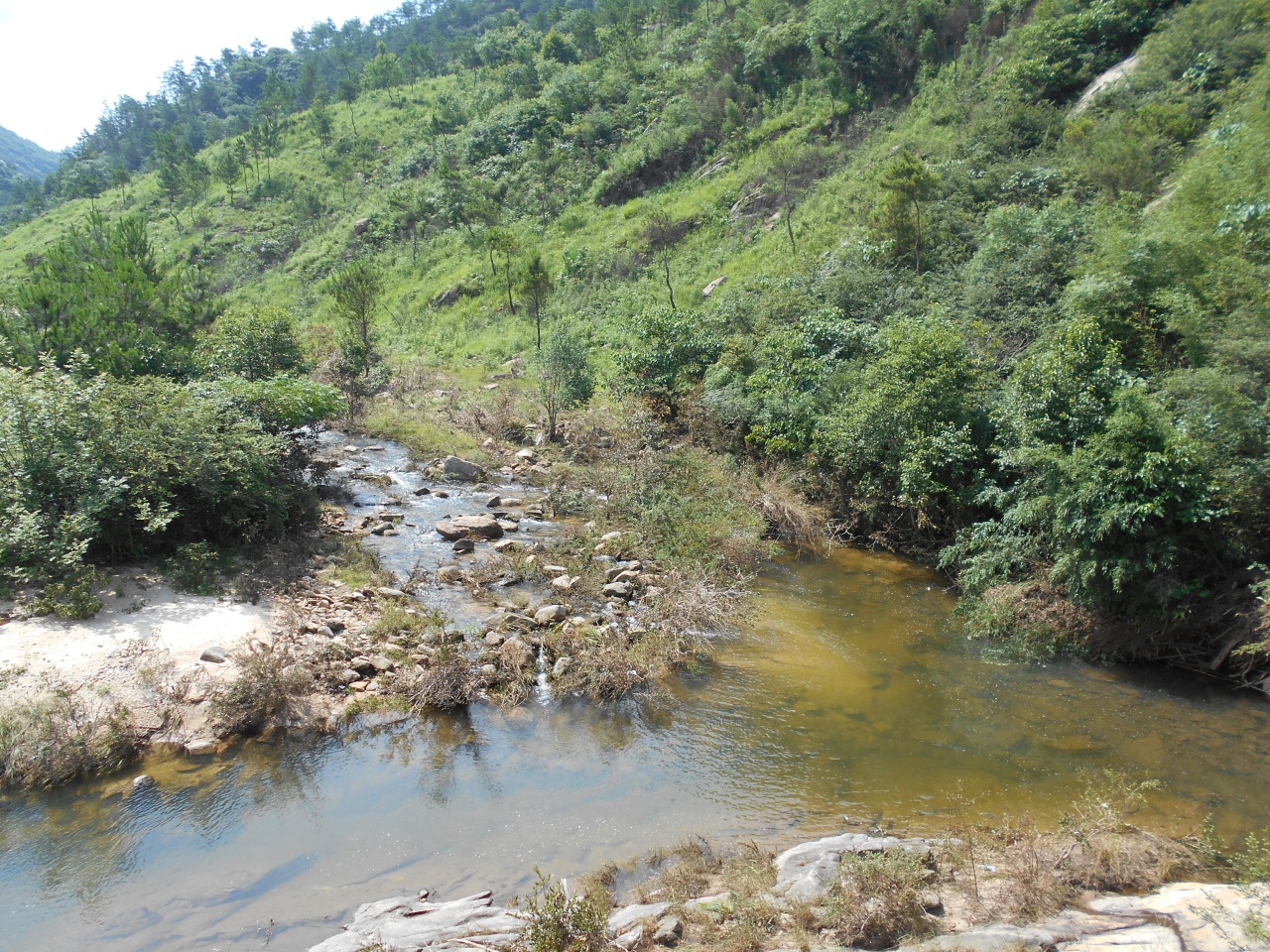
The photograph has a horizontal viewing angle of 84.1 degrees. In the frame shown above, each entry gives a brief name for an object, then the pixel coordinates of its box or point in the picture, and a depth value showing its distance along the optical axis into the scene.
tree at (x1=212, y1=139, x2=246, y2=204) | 69.81
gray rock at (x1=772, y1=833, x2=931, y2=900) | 6.75
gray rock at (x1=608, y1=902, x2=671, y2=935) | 6.39
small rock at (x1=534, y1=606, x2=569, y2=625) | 12.48
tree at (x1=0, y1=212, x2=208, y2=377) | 16.34
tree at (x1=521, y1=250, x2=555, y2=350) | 36.06
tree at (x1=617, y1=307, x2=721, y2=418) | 23.36
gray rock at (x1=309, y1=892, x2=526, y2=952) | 6.23
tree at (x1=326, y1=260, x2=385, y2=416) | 29.81
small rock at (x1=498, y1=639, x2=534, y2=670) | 10.99
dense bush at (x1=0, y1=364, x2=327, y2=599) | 11.68
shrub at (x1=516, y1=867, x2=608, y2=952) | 5.92
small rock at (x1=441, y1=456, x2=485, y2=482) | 21.48
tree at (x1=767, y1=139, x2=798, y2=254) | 35.83
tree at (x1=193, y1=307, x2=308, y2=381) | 21.23
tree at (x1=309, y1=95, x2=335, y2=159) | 76.25
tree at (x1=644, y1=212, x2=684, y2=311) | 40.84
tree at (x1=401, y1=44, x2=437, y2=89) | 89.94
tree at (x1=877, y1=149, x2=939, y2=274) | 24.12
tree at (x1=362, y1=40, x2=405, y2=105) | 88.00
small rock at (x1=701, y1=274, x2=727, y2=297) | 33.75
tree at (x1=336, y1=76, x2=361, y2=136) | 87.75
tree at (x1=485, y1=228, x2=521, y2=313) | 41.06
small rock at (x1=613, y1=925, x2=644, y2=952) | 6.04
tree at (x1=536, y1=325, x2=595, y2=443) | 24.97
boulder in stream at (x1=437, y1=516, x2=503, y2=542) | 16.64
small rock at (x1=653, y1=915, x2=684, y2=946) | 6.18
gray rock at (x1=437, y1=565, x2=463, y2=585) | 14.23
